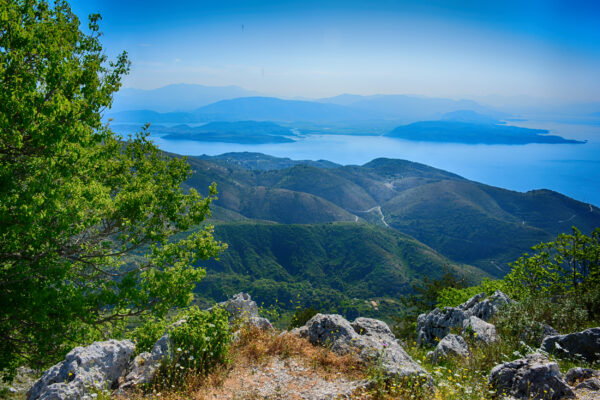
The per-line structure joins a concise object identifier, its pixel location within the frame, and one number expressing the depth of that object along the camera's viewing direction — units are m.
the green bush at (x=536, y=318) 11.33
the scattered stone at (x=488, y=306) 17.38
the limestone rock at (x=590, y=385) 7.23
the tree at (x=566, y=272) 16.59
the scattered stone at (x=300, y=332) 10.53
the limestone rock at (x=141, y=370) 7.29
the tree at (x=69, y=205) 9.59
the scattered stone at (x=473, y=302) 21.50
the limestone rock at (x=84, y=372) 6.27
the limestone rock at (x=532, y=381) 6.89
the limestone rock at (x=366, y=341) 7.69
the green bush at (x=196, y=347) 7.32
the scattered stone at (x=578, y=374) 7.77
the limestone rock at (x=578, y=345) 9.40
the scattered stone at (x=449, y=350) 10.53
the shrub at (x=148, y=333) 9.11
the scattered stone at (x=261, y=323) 10.50
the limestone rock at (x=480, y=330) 11.58
